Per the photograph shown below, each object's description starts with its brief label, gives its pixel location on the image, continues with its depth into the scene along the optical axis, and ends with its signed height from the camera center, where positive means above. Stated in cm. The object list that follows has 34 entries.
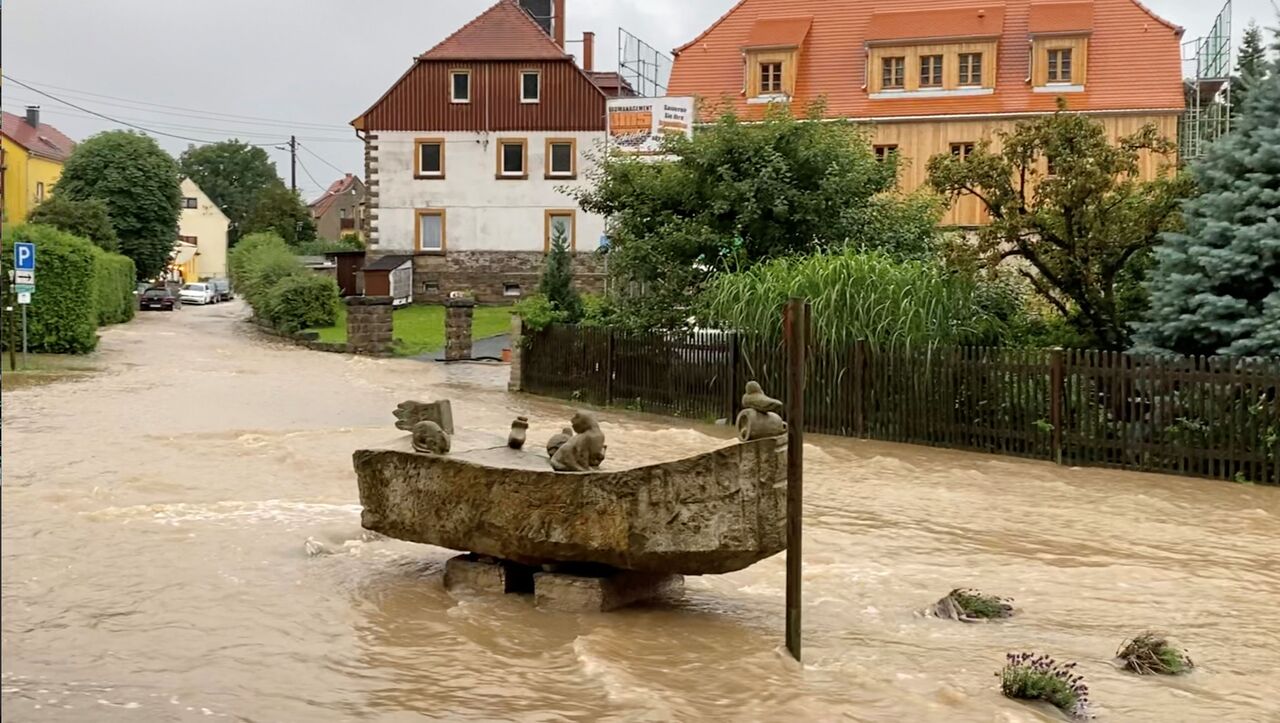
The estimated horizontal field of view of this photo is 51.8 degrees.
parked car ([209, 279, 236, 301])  7519 +51
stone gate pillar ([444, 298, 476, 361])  3412 -75
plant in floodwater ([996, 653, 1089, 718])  753 -220
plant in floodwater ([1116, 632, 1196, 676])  834 -225
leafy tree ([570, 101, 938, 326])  2430 +176
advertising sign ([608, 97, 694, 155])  3856 +551
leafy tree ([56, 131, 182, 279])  6262 +525
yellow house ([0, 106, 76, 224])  5659 +679
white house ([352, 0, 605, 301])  4934 +537
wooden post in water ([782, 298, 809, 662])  818 -87
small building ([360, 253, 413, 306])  4706 +78
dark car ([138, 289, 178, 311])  6112 -18
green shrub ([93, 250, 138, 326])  4462 +33
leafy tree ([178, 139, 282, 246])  12094 +1169
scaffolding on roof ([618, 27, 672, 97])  5012 +884
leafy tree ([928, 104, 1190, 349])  1995 +146
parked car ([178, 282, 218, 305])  7006 +17
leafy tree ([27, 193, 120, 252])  5425 +328
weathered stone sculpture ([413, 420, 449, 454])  984 -104
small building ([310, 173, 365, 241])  11012 +741
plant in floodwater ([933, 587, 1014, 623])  974 -226
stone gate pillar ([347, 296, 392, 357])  3662 -68
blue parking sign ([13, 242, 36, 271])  2662 +79
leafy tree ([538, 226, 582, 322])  2878 +33
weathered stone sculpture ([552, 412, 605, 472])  927 -105
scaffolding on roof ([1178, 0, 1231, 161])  3769 +680
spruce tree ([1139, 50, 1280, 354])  1742 +68
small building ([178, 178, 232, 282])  9525 +473
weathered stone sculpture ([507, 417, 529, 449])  1010 -103
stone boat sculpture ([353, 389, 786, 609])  872 -150
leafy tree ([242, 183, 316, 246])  8406 +525
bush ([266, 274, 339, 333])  4306 -18
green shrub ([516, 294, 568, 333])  2722 -28
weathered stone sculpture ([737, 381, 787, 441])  873 -78
